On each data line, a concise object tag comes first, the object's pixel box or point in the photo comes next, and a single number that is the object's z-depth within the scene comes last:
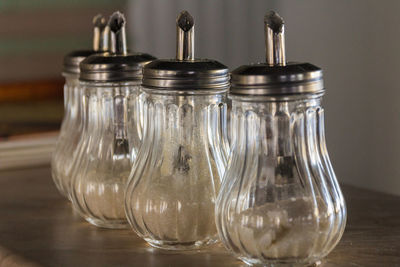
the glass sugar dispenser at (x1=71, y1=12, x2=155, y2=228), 0.71
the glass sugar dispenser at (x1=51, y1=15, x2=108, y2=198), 0.80
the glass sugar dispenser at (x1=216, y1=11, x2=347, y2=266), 0.59
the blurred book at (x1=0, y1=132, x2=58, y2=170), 1.03
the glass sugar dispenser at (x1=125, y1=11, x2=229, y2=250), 0.63
